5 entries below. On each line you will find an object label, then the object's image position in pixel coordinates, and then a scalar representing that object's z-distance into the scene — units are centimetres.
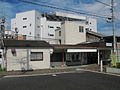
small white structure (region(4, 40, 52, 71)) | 1301
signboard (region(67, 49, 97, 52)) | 1550
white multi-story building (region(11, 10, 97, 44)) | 3792
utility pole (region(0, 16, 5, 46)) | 1642
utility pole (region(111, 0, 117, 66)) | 1168
